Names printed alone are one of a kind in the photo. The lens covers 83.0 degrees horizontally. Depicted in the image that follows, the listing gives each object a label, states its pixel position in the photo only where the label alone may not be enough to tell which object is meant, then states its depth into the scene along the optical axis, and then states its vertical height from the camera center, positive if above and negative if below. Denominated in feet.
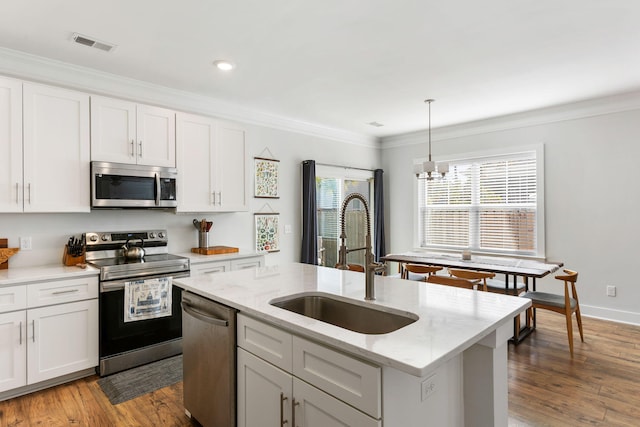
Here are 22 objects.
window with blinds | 16.05 +0.31
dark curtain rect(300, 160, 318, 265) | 16.71 -0.13
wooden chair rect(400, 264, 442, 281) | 12.87 -2.02
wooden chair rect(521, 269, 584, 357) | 10.64 -2.75
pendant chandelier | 13.43 +1.71
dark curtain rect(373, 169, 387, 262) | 20.51 +0.06
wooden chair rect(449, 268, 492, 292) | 11.31 -1.97
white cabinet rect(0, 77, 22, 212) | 8.84 +1.69
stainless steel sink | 5.50 -1.67
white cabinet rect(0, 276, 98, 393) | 8.29 -2.84
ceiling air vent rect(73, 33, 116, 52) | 8.86 +4.32
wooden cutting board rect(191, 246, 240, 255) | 12.55 -1.31
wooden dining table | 11.68 -1.88
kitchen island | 3.96 -1.65
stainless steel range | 9.54 -2.43
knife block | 10.25 -1.30
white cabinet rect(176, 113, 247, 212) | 12.04 +1.70
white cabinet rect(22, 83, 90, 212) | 9.20 +1.69
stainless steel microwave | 10.12 +0.82
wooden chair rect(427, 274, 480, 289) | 10.93 -2.13
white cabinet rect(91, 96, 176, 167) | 10.25 +2.42
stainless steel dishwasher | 6.20 -2.74
